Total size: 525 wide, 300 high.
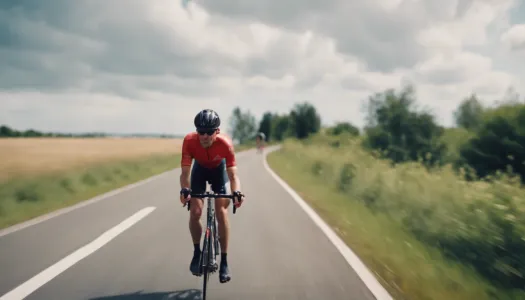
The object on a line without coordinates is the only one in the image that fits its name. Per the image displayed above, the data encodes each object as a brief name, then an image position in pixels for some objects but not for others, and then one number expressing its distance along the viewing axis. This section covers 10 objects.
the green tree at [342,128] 97.45
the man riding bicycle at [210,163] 4.44
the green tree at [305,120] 91.88
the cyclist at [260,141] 51.91
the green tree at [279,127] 158.00
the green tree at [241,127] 162.88
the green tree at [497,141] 38.88
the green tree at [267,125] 163.38
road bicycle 4.07
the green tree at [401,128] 53.81
